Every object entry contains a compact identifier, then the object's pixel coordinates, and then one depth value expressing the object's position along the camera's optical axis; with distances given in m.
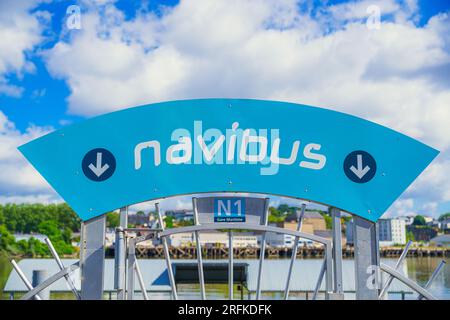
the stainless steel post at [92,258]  4.36
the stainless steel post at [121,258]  4.22
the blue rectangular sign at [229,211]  4.34
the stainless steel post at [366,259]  4.38
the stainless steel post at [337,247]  4.41
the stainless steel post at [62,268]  4.13
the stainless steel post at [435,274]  4.22
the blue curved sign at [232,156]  4.38
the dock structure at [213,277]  7.43
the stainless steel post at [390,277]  4.16
